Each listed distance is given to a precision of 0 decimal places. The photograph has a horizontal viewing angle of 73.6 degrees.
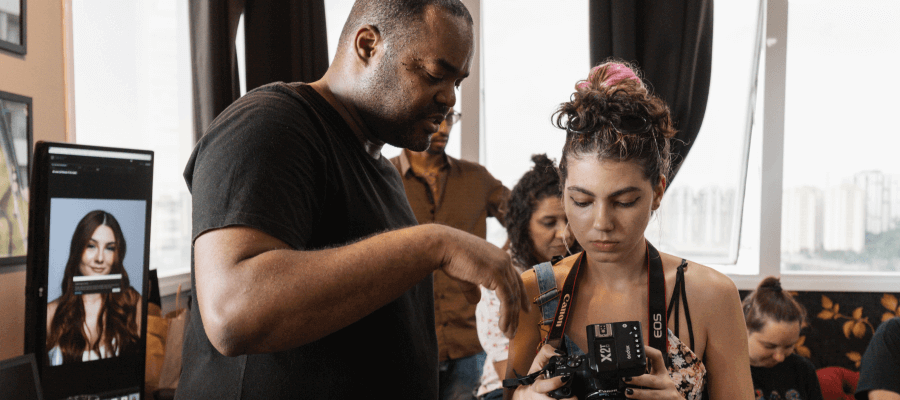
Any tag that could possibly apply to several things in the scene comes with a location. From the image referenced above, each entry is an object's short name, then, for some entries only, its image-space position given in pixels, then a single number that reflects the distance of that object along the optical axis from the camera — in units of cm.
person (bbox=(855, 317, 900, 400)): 228
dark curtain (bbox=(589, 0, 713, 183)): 314
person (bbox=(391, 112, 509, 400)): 264
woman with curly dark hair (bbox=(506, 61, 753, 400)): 130
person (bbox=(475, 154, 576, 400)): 212
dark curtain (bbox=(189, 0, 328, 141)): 315
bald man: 70
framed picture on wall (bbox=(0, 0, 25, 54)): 203
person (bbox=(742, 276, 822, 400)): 246
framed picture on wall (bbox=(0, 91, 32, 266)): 199
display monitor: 188
